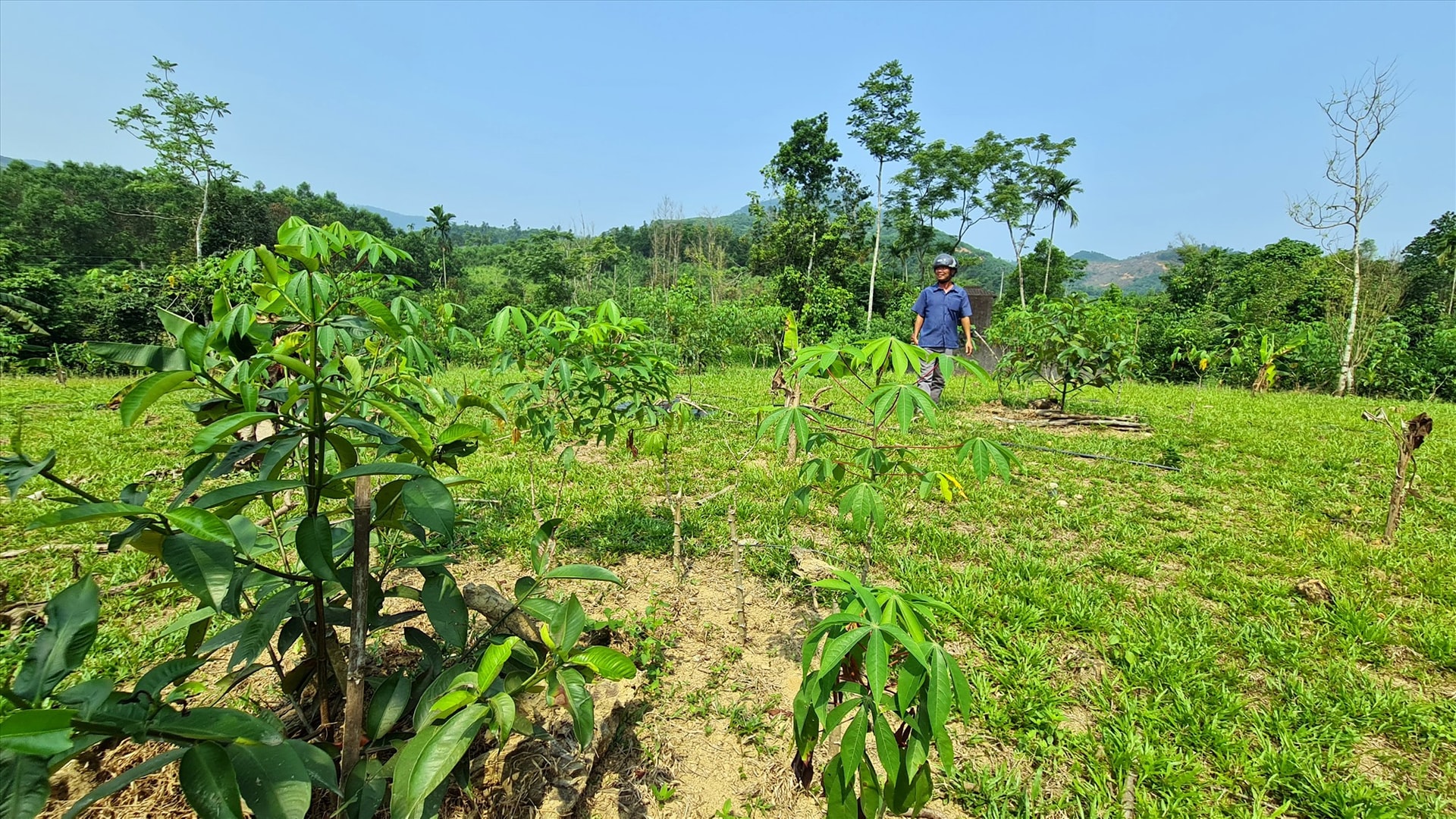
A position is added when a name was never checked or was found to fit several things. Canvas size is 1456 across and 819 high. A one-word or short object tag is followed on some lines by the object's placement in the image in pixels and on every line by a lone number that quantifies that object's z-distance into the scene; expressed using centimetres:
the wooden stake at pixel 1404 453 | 286
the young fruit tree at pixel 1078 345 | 584
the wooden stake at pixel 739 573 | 217
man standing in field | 564
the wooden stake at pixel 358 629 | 100
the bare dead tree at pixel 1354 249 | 932
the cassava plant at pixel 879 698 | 101
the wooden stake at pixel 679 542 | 254
